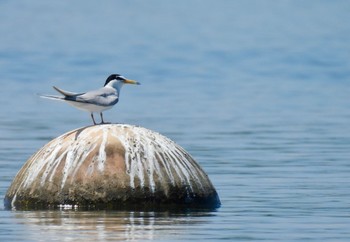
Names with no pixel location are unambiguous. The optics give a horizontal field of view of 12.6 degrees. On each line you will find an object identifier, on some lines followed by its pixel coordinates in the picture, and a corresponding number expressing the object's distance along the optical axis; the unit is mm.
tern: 19344
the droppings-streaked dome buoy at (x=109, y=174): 18469
